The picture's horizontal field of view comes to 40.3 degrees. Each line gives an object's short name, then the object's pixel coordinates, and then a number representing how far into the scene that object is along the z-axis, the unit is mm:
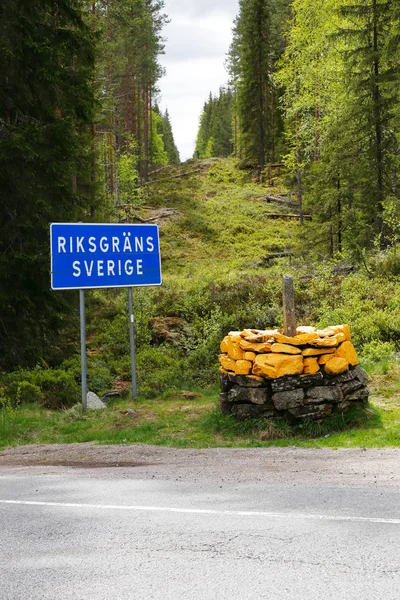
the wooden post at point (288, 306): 11008
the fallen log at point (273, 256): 29144
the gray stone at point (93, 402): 13311
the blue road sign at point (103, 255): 13281
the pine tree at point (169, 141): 105975
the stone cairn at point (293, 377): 10195
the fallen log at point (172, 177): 51812
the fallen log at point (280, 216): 39625
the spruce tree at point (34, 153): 14867
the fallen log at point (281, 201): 41656
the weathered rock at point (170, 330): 19453
